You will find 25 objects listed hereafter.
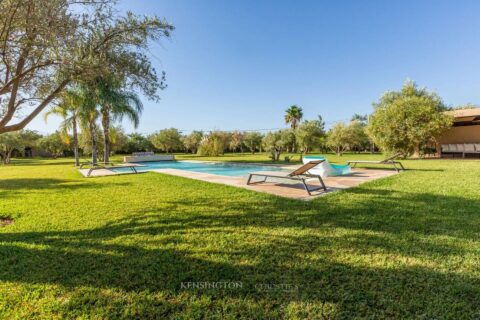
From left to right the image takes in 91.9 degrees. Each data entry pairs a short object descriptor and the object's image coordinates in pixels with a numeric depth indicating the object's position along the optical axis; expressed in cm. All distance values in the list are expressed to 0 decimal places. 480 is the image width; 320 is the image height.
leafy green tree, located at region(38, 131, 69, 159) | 3616
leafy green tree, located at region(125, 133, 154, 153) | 4320
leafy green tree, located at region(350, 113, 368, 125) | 5414
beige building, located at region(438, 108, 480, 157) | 1901
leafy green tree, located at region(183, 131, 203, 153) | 4184
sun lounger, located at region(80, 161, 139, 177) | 1099
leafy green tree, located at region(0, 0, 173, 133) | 377
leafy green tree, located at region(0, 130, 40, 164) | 2717
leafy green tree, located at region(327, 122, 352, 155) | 3115
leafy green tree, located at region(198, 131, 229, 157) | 3102
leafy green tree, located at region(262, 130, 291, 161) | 3594
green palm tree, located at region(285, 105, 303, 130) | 4056
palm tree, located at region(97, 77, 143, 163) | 1848
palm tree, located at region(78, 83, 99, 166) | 1662
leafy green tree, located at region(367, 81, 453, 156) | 1545
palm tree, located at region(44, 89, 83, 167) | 1695
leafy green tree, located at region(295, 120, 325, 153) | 2798
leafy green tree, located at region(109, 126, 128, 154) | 3382
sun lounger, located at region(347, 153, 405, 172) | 998
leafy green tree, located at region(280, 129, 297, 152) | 3572
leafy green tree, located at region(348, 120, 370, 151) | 3212
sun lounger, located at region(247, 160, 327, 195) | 651
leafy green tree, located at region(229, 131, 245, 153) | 4566
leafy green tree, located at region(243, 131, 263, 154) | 4665
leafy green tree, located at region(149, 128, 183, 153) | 4238
